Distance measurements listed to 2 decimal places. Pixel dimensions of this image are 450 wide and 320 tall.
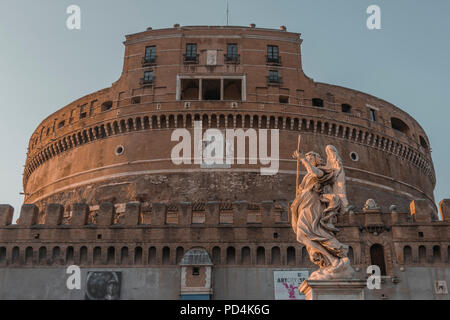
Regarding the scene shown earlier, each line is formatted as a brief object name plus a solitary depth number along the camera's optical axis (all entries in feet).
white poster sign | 69.51
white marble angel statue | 27.40
